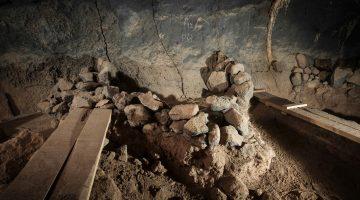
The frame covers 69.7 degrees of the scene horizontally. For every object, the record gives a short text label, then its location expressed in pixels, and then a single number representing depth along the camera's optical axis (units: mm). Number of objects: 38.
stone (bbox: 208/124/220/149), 2443
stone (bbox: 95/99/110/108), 2821
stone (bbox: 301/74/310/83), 4422
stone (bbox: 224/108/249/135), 2700
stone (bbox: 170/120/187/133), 2570
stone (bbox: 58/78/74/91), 3223
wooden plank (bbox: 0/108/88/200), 1547
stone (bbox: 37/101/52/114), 3146
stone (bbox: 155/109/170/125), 2662
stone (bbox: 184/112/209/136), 2457
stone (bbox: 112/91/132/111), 2812
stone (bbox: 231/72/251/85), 3693
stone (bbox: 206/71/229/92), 3797
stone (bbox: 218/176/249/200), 2139
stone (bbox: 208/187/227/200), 2068
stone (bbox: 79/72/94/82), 3309
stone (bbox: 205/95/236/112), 2863
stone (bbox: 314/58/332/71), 4527
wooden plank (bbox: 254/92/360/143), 3113
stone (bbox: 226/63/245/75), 3761
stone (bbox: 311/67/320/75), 4493
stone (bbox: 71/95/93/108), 2828
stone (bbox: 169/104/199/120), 2570
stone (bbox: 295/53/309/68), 4438
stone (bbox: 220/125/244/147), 2559
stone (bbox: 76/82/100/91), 3170
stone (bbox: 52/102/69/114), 3019
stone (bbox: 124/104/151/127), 2699
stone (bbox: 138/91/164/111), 2756
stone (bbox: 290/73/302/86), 4367
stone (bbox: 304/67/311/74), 4465
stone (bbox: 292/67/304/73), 4430
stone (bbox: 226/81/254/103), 3621
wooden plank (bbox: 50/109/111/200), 1598
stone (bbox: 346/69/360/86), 4281
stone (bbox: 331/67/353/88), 4309
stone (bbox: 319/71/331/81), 4469
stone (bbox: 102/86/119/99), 3000
